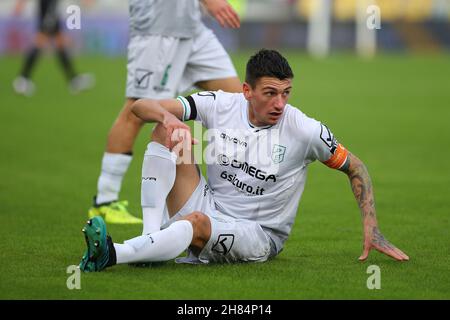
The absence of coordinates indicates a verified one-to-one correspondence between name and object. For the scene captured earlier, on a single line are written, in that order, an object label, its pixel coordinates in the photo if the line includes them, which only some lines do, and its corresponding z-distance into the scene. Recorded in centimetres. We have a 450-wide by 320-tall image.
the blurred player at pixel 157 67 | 1714
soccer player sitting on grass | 1248
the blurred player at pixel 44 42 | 4116
